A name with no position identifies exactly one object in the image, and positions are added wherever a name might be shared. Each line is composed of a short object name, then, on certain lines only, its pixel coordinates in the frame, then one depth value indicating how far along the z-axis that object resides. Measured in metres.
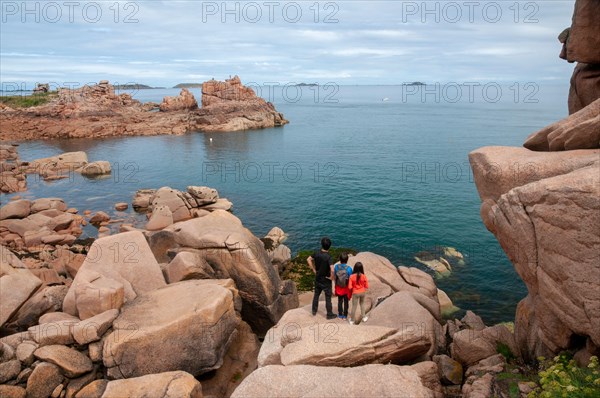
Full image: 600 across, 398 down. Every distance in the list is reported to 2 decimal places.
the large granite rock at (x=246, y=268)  18.66
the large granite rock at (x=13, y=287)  16.33
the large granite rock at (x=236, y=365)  15.48
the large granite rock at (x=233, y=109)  107.88
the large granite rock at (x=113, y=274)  15.69
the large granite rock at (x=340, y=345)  12.17
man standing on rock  14.06
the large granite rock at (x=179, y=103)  124.66
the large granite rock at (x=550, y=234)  9.91
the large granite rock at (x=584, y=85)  16.50
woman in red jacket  14.11
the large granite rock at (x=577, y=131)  12.67
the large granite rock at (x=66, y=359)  13.94
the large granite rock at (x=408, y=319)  13.92
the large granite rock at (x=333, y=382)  10.15
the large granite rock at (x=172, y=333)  14.09
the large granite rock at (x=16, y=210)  38.81
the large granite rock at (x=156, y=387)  12.27
